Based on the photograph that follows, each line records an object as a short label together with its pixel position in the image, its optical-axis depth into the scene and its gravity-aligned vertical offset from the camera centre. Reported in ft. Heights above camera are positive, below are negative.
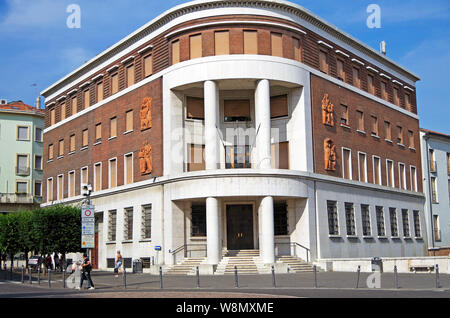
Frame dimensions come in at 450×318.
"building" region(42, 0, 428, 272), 119.03 +22.65
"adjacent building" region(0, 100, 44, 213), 231.50 +35.13
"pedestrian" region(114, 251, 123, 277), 106.95 -3.33
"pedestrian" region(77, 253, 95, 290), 82.74 -3.29
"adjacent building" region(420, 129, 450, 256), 181.98 +15.72
